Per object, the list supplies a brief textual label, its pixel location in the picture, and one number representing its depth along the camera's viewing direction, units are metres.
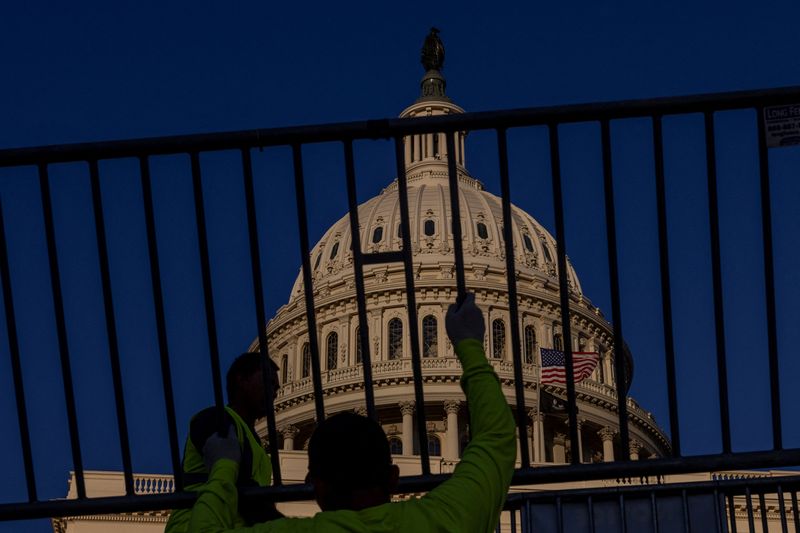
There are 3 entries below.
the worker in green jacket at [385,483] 4.32
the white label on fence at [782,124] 6.11
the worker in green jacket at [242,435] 5.82
